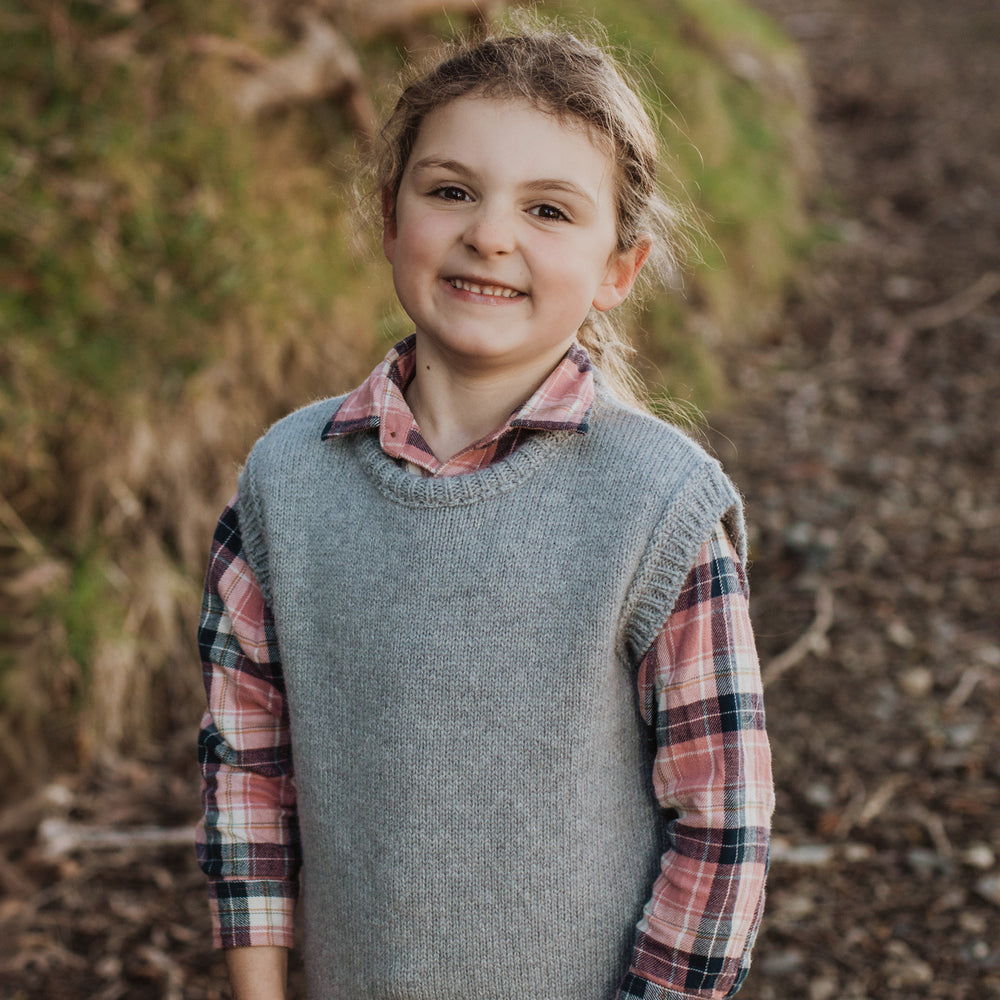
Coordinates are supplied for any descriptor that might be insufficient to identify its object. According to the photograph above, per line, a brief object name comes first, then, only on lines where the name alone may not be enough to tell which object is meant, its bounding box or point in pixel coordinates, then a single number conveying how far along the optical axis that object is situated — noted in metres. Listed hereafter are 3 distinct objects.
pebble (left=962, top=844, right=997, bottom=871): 2.61
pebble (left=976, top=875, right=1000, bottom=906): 2.50
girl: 1.32
